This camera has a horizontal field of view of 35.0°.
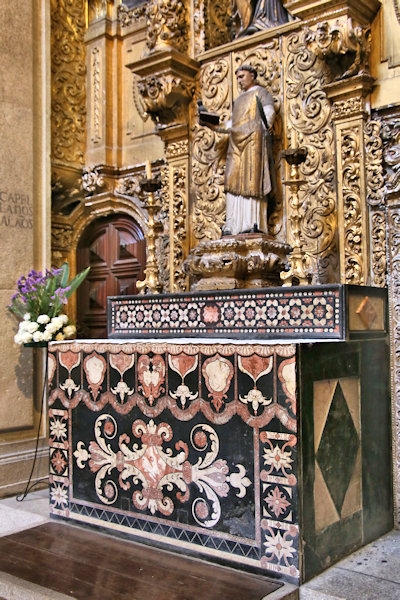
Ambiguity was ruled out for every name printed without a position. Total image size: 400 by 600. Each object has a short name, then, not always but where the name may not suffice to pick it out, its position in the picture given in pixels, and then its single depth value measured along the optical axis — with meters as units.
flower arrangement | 4.46
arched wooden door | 5.73
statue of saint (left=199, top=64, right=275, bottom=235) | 4.45
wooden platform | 2.62
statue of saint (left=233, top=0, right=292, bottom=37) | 4.94
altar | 2.79
